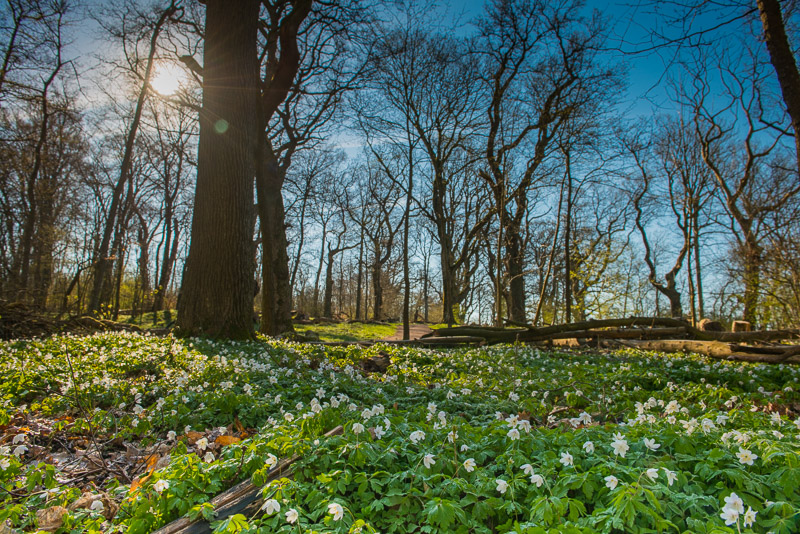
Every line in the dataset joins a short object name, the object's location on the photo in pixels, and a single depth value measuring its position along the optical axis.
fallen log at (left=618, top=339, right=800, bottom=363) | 6.95
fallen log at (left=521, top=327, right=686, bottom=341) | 9.66
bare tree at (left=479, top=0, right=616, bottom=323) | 14.09
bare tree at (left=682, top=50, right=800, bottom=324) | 17.52
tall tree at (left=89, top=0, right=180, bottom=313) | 12.54
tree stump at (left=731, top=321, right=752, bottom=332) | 10.92
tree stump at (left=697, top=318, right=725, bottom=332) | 10.95
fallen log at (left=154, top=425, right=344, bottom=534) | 1.82
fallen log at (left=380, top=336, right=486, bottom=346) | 10.61
